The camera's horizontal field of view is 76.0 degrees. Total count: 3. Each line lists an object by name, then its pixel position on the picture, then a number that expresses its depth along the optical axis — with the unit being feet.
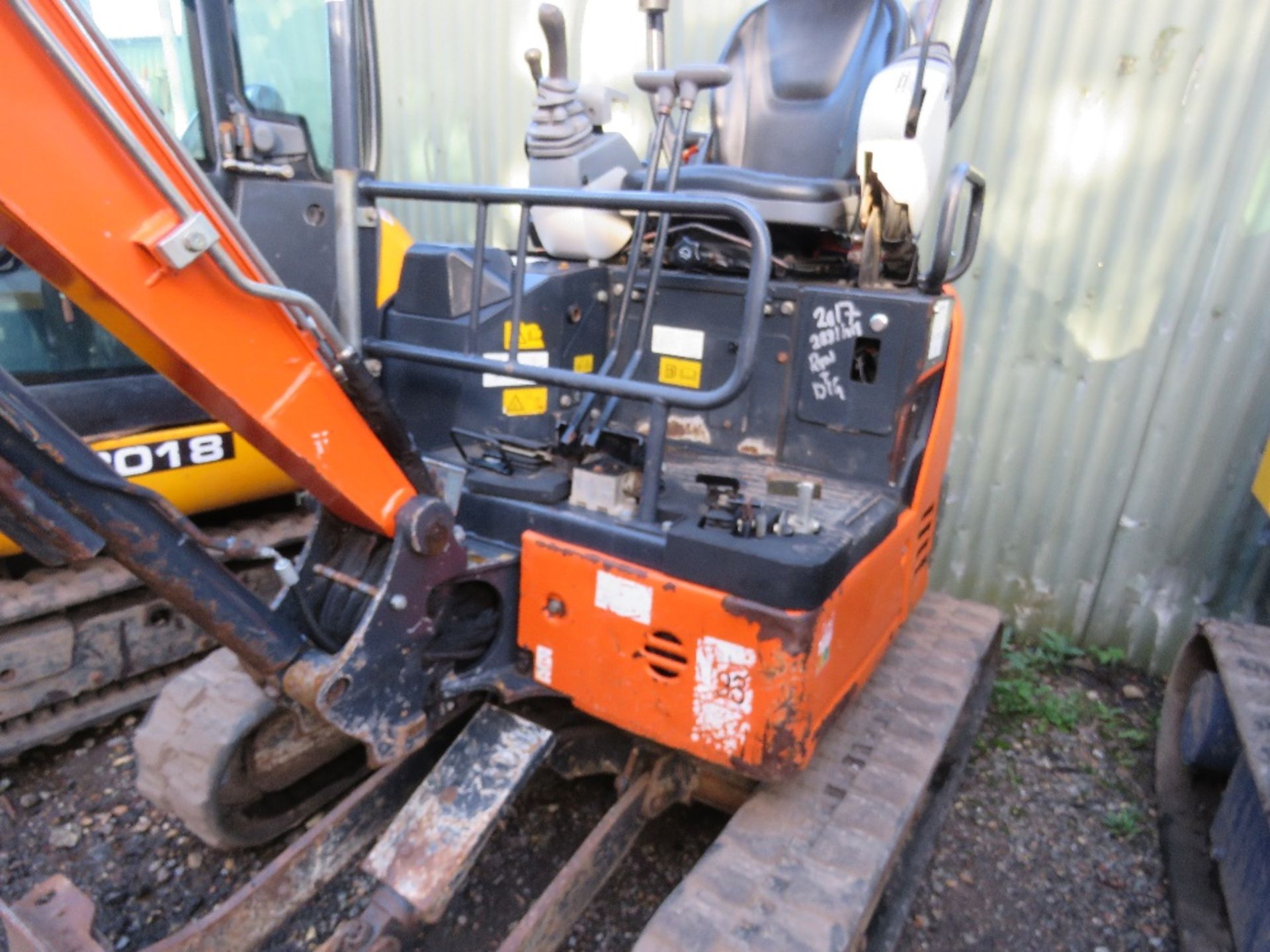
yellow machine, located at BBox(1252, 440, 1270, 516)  9.09
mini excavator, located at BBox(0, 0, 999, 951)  4.52
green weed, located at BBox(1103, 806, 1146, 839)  8.70
